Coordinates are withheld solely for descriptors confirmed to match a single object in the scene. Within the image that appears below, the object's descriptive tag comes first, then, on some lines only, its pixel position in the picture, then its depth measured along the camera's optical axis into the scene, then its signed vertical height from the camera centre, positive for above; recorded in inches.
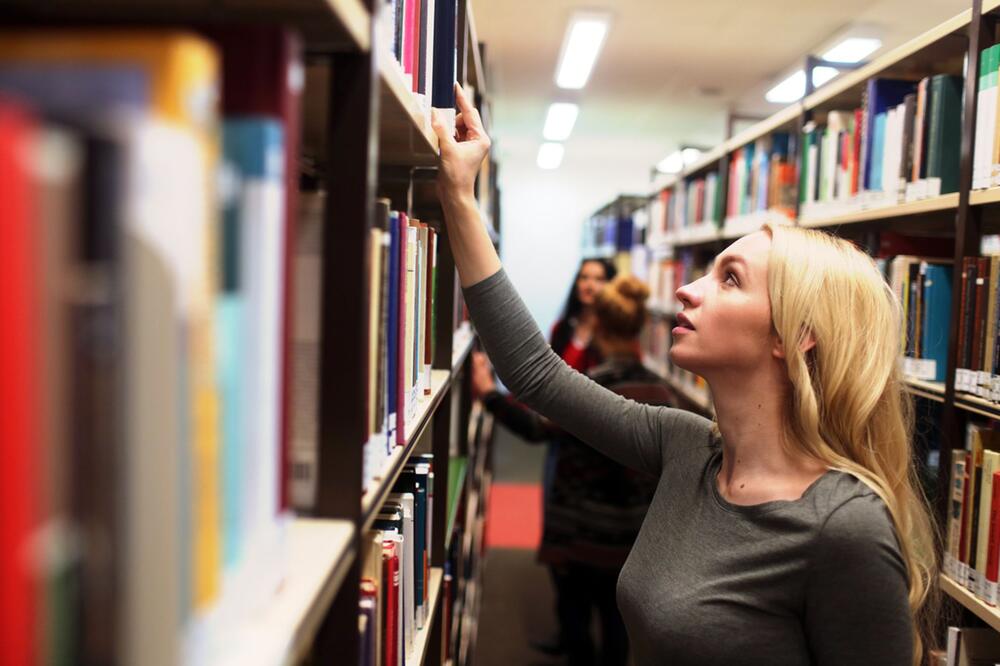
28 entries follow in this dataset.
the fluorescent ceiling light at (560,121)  291.4 +67.6
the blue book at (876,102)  96.6 +24.6
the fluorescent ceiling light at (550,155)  375.6 +67.4
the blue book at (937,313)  82.0 -1.1
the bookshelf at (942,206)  72.3 +10.7
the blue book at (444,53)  49.8 +14.8
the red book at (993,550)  65.6 -20.6
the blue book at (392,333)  34.8 -2.2
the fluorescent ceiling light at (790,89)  233.0 +65.8
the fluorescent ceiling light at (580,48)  183.3 +63.3
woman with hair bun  106.6 -28.3
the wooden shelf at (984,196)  68.2 +9.6
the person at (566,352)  115.8 -11.1
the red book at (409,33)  40.4 +13.3
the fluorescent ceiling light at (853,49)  199.6 +65.9
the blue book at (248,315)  16.2 -0.8
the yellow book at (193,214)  13.5 +1.2
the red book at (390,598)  40.2 -16.4
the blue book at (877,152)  95.8 +18.2
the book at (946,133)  81.8 +17.7
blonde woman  44.4 -11.0
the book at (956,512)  71.4 -19.2
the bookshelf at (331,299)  19.5 -0.5
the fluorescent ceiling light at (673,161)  354.6 +64.4
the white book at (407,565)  45.4 -16.6
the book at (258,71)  17.3 +4.7
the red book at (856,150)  102.7 +19.7
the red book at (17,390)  11.5 -1.8
